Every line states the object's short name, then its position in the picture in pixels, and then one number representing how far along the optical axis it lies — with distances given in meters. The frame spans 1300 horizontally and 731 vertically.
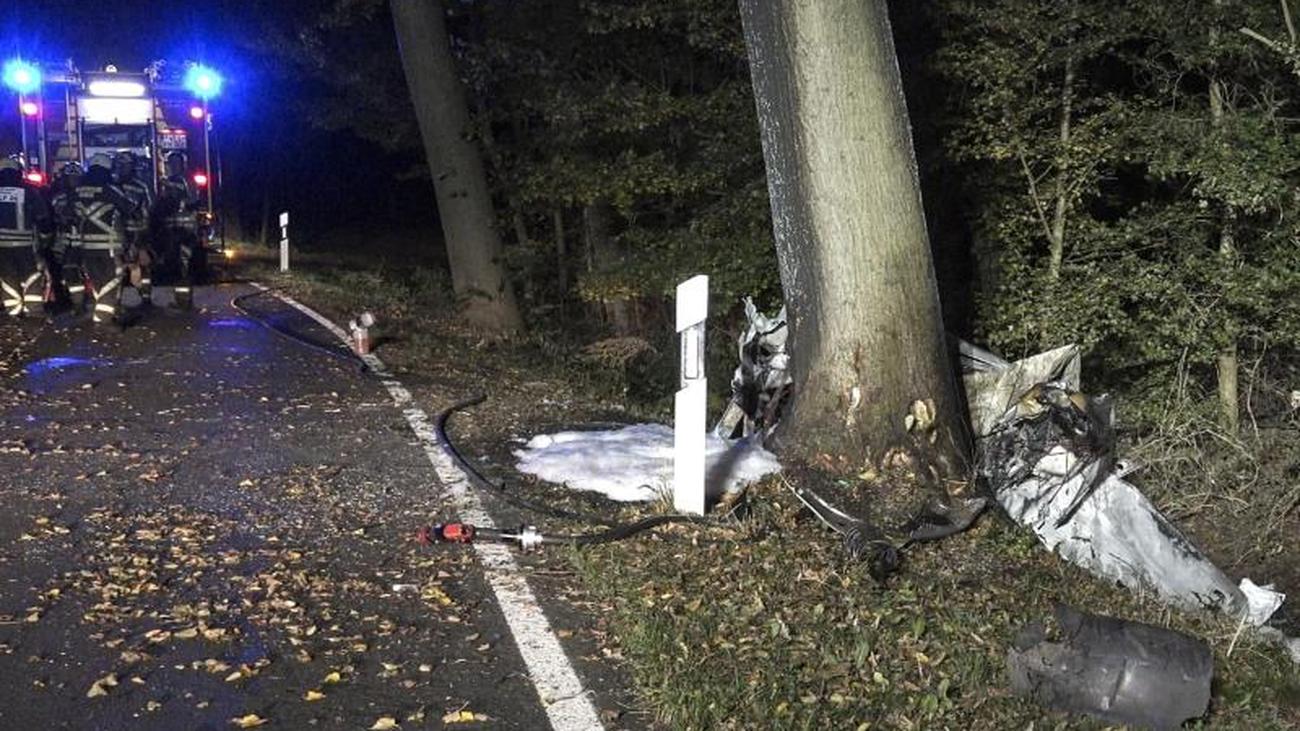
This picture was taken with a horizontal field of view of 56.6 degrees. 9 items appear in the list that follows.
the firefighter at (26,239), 13.62
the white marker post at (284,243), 22.95
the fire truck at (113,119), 19.22
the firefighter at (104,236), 13.02
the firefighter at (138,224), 14.03
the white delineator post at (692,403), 6.19
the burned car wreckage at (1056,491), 6.49
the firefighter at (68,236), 13.56
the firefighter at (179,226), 17.42
